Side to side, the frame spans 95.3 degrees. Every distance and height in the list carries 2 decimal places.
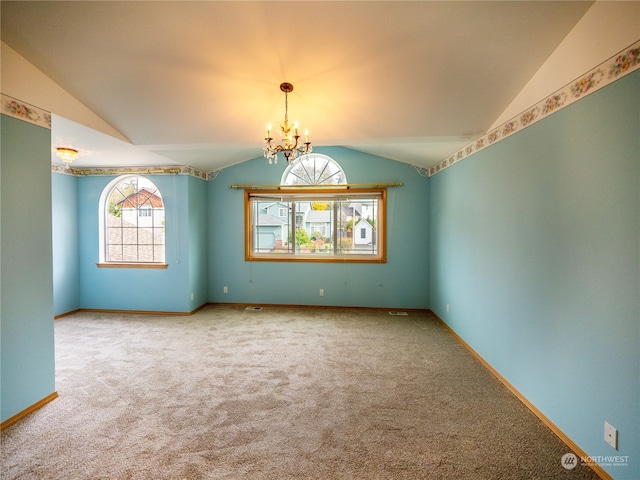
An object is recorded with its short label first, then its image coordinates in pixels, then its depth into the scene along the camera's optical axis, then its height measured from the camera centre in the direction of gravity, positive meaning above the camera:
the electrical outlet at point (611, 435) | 1.56 -1.09
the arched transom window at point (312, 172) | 5.01 +1.11
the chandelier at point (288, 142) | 2.38 +0.78
